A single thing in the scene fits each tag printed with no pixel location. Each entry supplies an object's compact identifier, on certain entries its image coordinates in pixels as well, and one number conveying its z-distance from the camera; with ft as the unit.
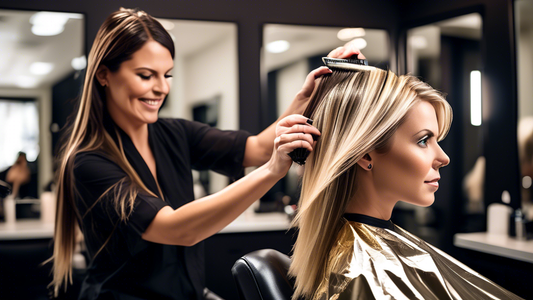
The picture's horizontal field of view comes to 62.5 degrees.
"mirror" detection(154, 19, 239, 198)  11.93
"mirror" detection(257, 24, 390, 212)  12.60
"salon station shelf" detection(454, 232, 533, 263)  7.82
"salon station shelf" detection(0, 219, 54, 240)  9.68
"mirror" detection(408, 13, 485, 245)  11.38
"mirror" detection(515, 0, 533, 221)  9.66
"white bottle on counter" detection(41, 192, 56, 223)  10.85
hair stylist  4.07
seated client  3.69
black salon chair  3.58
